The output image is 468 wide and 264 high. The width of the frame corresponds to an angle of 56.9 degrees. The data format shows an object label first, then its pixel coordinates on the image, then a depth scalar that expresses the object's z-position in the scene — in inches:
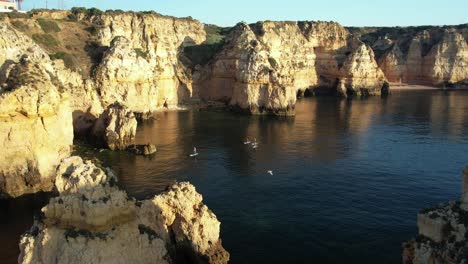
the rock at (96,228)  914.1
